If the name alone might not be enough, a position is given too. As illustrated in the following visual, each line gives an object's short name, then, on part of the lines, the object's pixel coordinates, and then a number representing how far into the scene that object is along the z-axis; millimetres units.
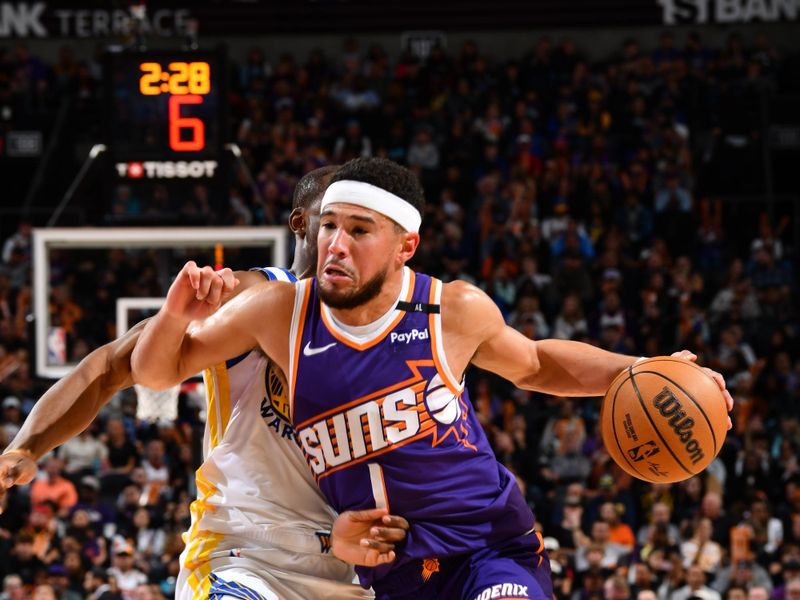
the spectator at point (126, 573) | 10289
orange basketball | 3980
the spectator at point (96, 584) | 10117
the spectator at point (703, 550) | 10672
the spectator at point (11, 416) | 12009
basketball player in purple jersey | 3736
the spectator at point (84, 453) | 12102
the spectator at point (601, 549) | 10562
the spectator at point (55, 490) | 11406
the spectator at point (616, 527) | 10961
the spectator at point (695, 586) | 10102
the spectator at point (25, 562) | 10609
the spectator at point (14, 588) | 10289
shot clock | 8867
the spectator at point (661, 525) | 11018
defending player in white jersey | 3912
